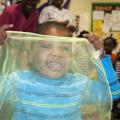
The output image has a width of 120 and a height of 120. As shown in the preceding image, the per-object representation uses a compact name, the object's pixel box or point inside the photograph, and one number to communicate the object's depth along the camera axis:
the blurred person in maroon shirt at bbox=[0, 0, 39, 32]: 2.04
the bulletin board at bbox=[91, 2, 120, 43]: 3.78
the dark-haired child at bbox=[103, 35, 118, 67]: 3.59
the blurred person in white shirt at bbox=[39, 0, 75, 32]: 2.17
